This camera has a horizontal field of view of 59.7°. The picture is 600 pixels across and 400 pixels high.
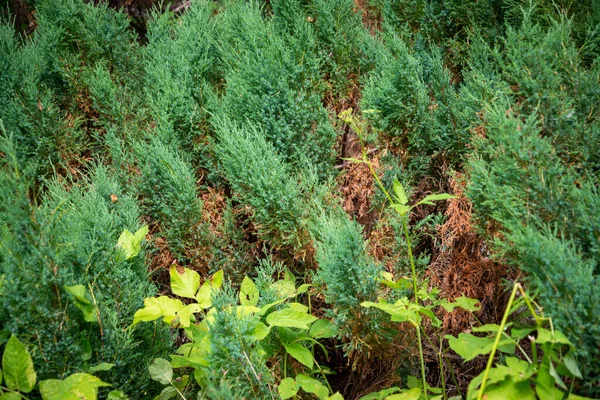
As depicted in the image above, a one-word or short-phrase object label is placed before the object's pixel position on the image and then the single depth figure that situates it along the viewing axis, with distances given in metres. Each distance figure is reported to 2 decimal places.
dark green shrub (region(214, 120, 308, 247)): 2.62
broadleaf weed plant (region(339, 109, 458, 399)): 2.02
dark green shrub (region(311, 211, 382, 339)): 2.24
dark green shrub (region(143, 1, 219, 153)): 3.19
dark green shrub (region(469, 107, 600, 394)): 1.77
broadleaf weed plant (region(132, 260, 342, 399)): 2.04
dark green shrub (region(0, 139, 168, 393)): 2.03
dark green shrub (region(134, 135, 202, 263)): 2.80
